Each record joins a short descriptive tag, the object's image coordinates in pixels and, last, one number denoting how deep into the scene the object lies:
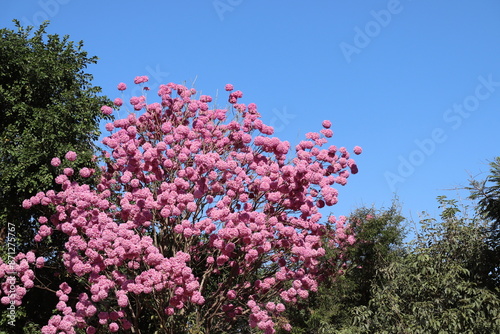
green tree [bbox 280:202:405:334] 16.66
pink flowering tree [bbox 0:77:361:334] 10.59
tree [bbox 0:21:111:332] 14.58
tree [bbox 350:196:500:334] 11.36
